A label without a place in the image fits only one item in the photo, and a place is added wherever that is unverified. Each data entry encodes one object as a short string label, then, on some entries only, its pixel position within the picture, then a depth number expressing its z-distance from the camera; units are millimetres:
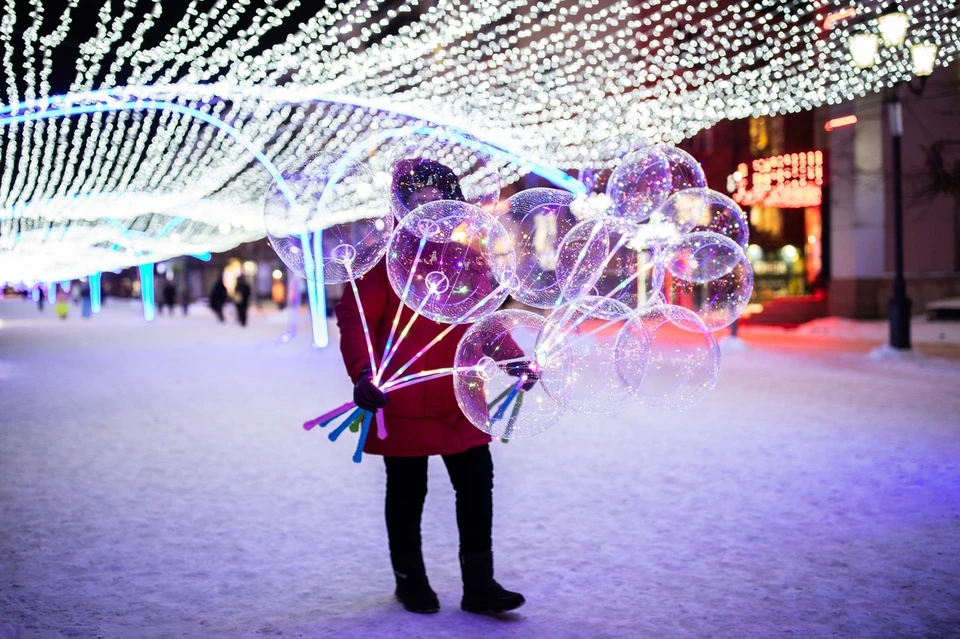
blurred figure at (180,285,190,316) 38959
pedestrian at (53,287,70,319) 34781
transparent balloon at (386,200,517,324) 3473
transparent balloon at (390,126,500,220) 3600
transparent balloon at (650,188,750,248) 4324
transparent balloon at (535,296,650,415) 3615
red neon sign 22797
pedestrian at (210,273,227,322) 29688
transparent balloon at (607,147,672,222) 4301
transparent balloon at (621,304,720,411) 4086
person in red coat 3482
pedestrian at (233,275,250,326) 26297
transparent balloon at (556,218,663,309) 3828
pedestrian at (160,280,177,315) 40294
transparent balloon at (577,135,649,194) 4540
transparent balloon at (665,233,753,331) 4461
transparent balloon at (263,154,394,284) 3688
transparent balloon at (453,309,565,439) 3510
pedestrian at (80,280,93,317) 34531
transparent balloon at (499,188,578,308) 3762
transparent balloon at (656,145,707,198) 4367
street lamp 10180
